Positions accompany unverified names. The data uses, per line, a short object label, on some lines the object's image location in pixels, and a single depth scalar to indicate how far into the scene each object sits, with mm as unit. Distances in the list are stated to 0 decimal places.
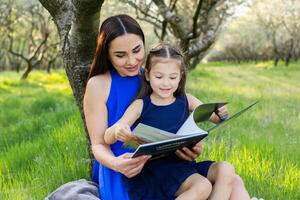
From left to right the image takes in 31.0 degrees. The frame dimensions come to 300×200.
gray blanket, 3227
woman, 3117
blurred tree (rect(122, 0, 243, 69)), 8680
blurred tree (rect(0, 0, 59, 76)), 21172
